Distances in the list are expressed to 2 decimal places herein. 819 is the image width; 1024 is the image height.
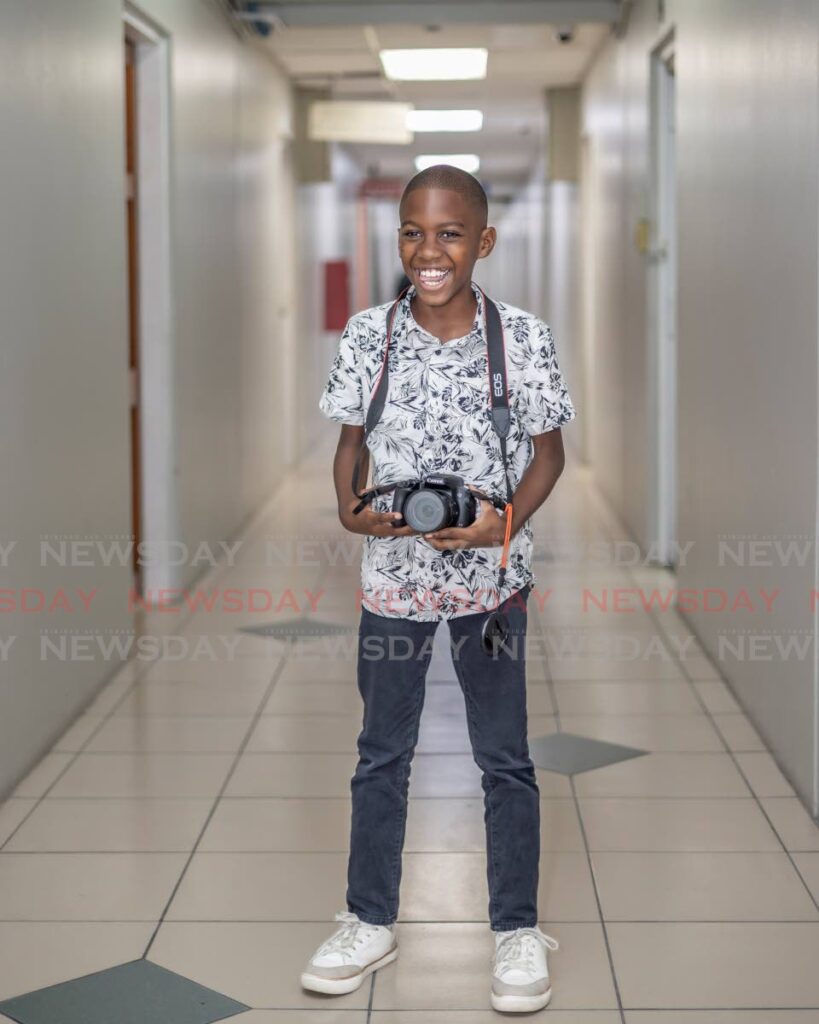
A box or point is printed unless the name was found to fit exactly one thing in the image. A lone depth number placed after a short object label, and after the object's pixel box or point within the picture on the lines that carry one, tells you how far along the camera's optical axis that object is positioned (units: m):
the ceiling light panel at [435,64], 7.93
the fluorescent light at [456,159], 14.27
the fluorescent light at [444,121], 11.36
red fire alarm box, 11.92
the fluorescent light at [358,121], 9.68
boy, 2.11
